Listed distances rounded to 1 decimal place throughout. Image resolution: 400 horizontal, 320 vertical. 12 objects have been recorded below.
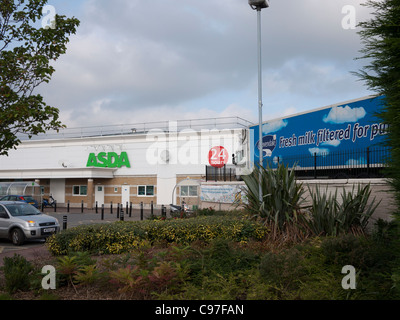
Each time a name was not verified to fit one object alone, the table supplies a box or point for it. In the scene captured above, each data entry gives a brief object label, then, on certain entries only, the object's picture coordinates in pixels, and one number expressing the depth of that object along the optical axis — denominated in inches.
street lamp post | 389.5
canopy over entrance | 1204.0
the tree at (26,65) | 340.2
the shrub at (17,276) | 228.2
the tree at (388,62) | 168.7
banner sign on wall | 661.7
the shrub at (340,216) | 331.5
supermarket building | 1249.4
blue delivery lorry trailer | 464.4
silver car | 515.2
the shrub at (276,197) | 346.3
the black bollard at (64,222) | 590.2
